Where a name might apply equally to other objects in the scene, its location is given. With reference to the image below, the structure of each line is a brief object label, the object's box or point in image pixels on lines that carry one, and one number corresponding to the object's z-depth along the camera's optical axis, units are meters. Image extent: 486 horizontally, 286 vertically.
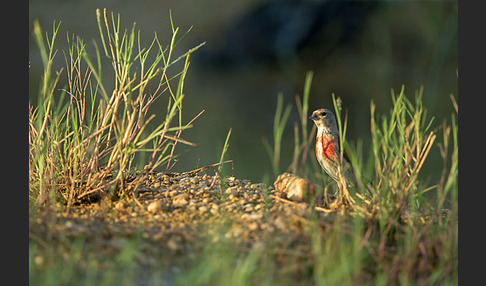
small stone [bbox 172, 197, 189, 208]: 5.59
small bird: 7.41
